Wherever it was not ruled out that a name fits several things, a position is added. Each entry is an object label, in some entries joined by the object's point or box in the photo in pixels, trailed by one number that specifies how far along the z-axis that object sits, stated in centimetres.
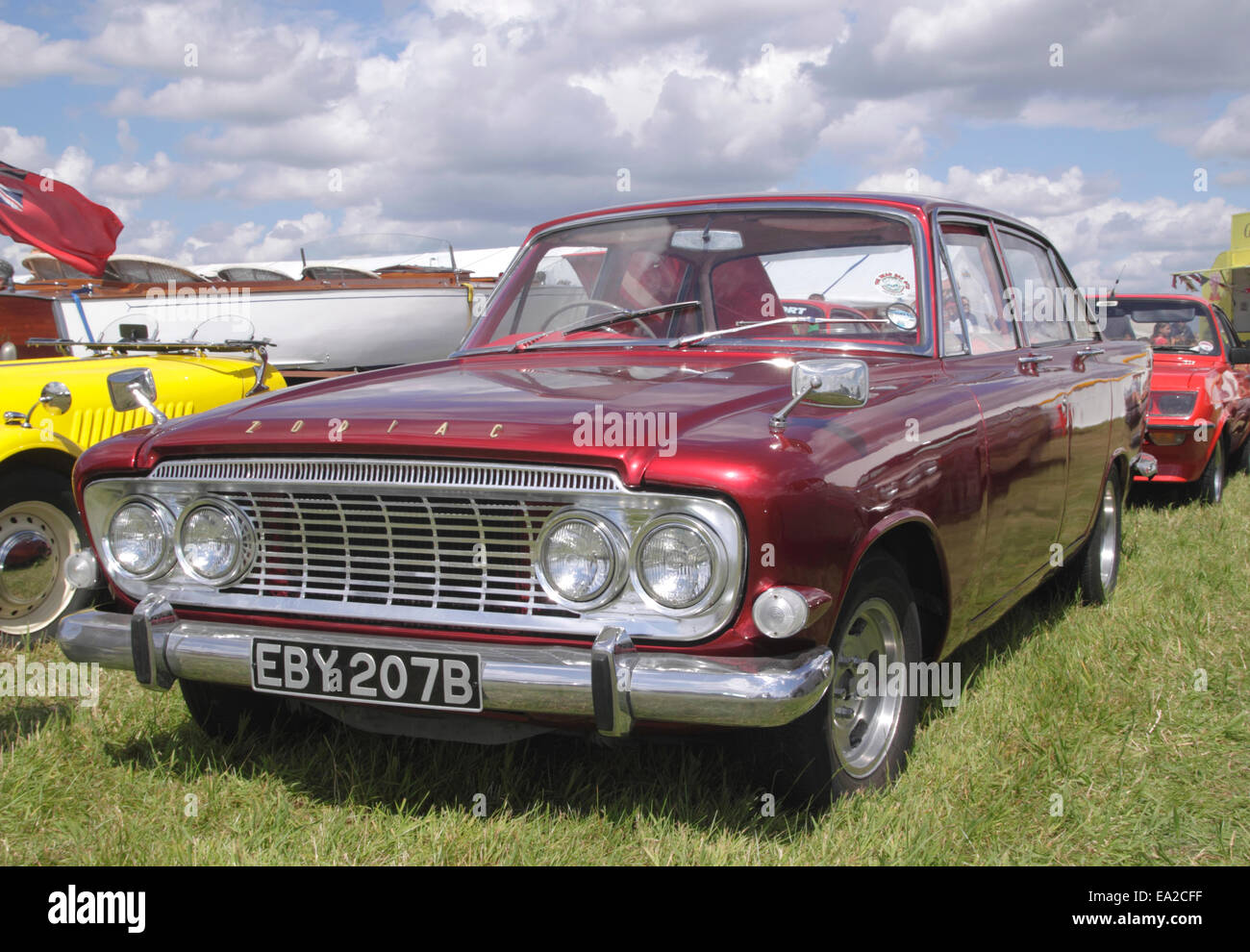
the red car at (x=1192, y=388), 759
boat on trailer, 933
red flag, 819
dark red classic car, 242
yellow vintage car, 461
